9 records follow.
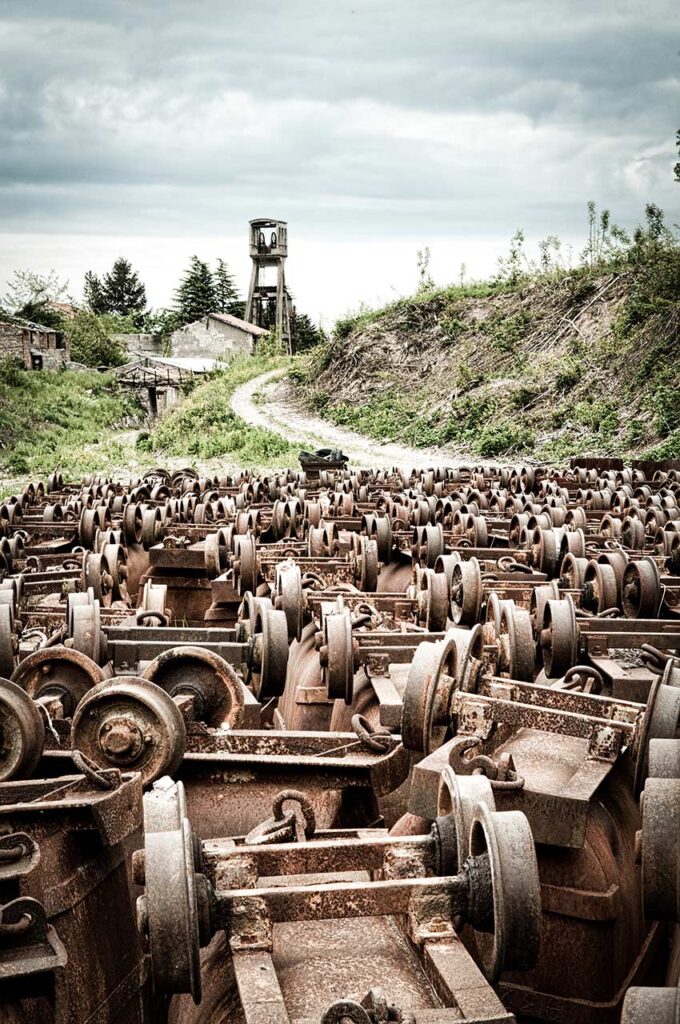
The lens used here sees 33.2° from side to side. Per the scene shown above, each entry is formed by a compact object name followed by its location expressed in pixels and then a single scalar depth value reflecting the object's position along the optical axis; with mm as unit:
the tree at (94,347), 68438
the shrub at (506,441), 33594
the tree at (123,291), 95938
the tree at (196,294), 73375
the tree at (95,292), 95938
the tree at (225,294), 74562
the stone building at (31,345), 56656
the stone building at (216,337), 62500
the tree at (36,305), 72812
